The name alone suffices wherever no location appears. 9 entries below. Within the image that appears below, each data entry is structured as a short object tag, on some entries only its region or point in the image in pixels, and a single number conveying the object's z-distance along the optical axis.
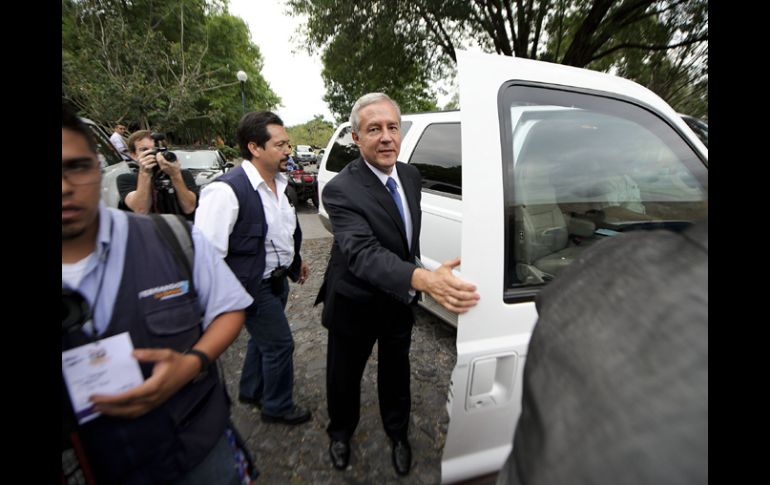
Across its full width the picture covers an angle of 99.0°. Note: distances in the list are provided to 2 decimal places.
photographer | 2.17
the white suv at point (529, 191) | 1.14
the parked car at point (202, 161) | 8.77
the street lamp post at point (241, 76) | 14.03
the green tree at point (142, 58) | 11.06
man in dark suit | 1.36
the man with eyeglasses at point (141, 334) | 0.77
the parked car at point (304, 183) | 9.50
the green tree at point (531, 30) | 8.66
